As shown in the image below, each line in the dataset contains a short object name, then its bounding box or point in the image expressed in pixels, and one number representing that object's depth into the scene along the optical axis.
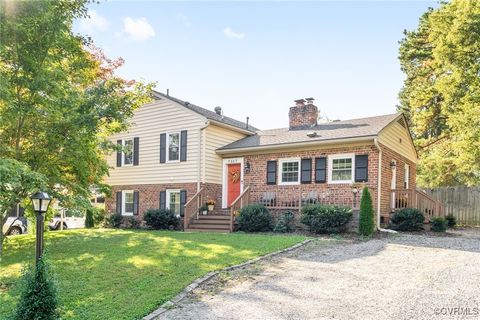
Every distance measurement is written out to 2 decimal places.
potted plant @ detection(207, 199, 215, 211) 16.33
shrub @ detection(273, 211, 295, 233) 13.64
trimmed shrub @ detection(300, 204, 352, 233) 12.52
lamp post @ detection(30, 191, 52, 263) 5.52
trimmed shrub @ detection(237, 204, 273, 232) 13.83
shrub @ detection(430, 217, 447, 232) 14.50
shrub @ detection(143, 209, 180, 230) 16.20
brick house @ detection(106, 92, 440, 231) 13.87
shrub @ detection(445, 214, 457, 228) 17.20
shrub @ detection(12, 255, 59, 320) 4.85
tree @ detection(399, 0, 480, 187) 16.25
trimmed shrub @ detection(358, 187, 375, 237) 12.17
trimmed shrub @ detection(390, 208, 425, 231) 13.63
